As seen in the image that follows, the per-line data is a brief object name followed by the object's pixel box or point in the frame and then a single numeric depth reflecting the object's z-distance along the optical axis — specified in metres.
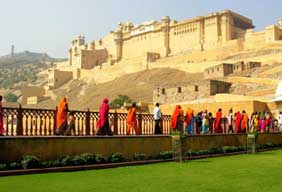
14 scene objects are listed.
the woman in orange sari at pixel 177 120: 15.94
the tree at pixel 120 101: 53.33
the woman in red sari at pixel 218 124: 18.77
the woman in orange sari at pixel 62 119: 12.10
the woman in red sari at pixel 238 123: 19.24
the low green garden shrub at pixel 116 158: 11.75
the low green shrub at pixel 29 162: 9.70
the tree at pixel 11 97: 109.48
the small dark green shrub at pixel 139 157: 12.58
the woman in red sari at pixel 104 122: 12.89
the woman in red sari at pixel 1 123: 11.05
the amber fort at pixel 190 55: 42.88
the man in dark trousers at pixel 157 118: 15.83
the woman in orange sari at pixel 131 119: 14.59
